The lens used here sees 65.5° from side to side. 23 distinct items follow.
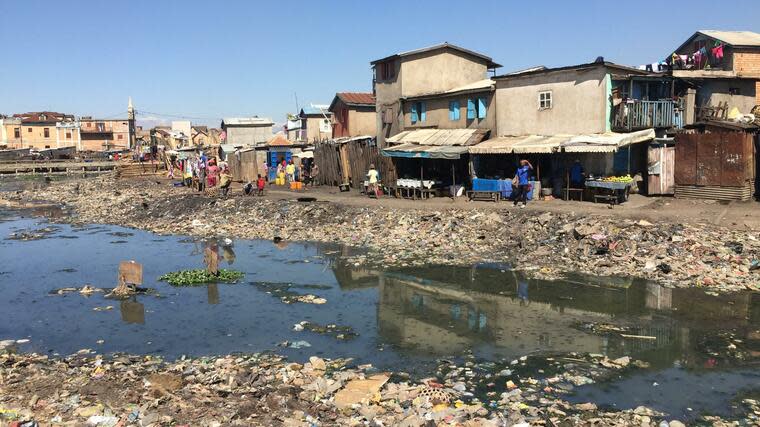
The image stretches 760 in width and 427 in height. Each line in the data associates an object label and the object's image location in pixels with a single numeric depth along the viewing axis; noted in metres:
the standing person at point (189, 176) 32.02
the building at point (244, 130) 49.31
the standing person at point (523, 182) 19.06
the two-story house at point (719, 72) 24.38
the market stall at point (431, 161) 22.34
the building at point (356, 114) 34.06
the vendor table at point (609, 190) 18.02
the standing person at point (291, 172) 30.38
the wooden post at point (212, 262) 14.17
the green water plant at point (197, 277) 13.77
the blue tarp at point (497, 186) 20.59
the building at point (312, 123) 42.76
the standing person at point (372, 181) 23.88
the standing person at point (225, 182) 25.42
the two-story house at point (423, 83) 25.88
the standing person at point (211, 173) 26.94
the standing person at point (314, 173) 29.91
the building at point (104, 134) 77.81
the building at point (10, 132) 75.50
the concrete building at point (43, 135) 76.19
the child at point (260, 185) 25.34
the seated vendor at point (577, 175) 19.67
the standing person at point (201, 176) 28.40
